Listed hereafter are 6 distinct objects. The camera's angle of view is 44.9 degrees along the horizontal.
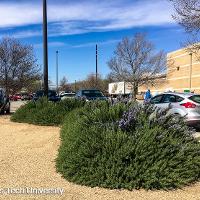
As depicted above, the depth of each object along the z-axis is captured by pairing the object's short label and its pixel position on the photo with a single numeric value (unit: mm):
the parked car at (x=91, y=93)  14802
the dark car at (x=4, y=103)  13351
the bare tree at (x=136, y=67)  32376
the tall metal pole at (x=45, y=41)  9792
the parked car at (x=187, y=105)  8611
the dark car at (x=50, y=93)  16624
